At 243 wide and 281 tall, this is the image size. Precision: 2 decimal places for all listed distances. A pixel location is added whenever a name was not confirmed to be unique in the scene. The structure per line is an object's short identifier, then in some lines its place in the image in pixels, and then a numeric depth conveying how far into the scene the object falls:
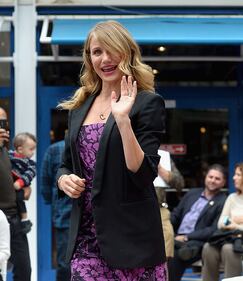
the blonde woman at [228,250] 10.16
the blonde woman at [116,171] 4.24
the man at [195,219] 10.64
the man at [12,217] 9.15
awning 11.06
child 9.88
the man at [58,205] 10.43
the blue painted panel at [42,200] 12.82
